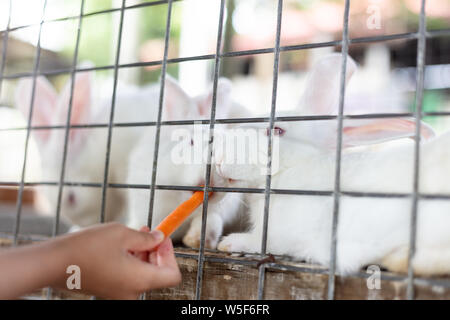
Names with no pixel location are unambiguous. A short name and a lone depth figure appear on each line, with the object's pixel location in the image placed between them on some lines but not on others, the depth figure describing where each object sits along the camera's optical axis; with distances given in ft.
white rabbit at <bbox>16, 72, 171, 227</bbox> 2.52
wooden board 1.36
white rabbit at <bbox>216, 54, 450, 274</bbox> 1.39
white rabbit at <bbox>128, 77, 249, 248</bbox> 1.84
